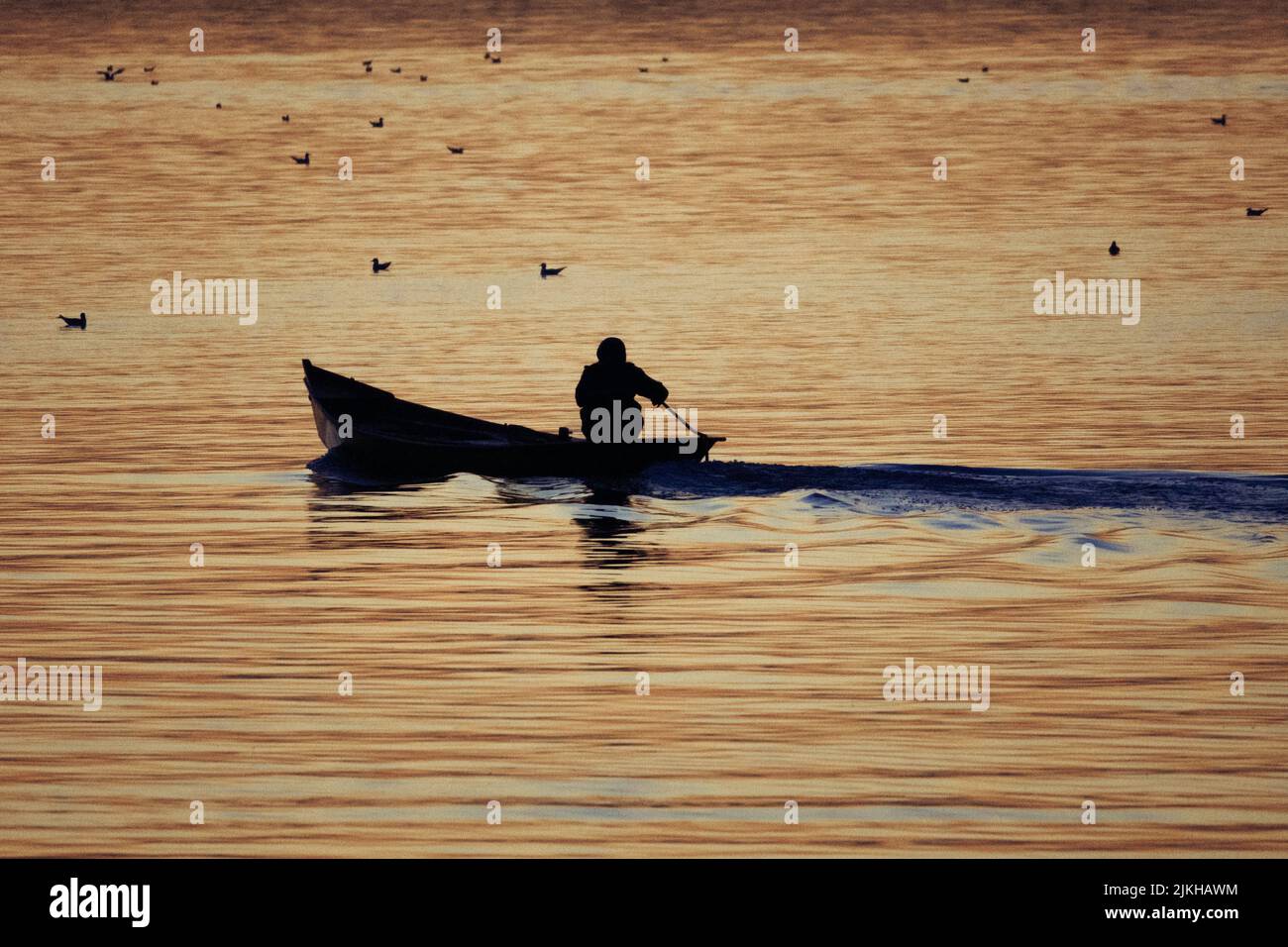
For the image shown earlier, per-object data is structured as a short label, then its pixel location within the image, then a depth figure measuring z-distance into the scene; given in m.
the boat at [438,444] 20.81
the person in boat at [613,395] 21.31
